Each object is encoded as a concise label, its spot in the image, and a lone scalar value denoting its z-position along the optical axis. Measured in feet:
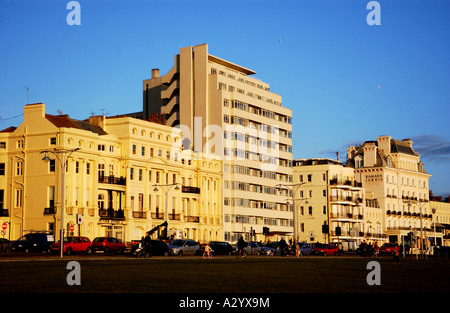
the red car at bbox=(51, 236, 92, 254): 216.13
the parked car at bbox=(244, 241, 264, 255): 260.21
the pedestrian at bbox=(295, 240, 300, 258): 225.97
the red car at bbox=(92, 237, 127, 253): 227.40
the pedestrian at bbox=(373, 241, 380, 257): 265.01
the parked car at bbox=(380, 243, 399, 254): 326.24
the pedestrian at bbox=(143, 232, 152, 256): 180.27
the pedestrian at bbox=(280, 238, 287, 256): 235.81
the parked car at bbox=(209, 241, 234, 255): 249.75
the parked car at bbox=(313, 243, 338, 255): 277.64
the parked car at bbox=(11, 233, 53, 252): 224.74
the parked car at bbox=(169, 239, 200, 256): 222.38
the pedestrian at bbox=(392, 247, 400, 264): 176.65
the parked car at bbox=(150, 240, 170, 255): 211.20
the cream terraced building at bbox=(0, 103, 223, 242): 282.97
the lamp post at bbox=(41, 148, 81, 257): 276.90
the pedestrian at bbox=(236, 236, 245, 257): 208.51
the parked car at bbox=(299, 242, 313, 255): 271.49
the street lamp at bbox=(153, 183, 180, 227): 310.57
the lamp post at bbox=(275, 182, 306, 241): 423.64
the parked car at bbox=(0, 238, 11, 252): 231.50
